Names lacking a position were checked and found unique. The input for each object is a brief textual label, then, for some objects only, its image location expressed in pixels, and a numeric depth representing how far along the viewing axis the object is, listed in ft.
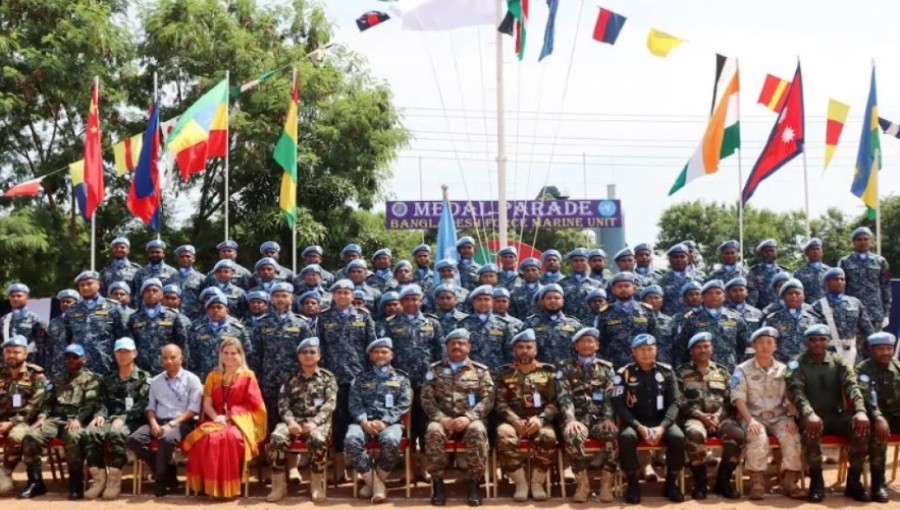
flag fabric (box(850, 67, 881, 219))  40.27
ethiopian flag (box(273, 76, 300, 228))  41.11
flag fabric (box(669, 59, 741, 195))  41.24
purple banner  109.32
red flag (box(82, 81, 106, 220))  40.86
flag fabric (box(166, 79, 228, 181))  40.68
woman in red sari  26.30
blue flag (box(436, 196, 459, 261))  43.62
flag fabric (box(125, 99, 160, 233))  40.19
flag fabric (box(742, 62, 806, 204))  40.60
